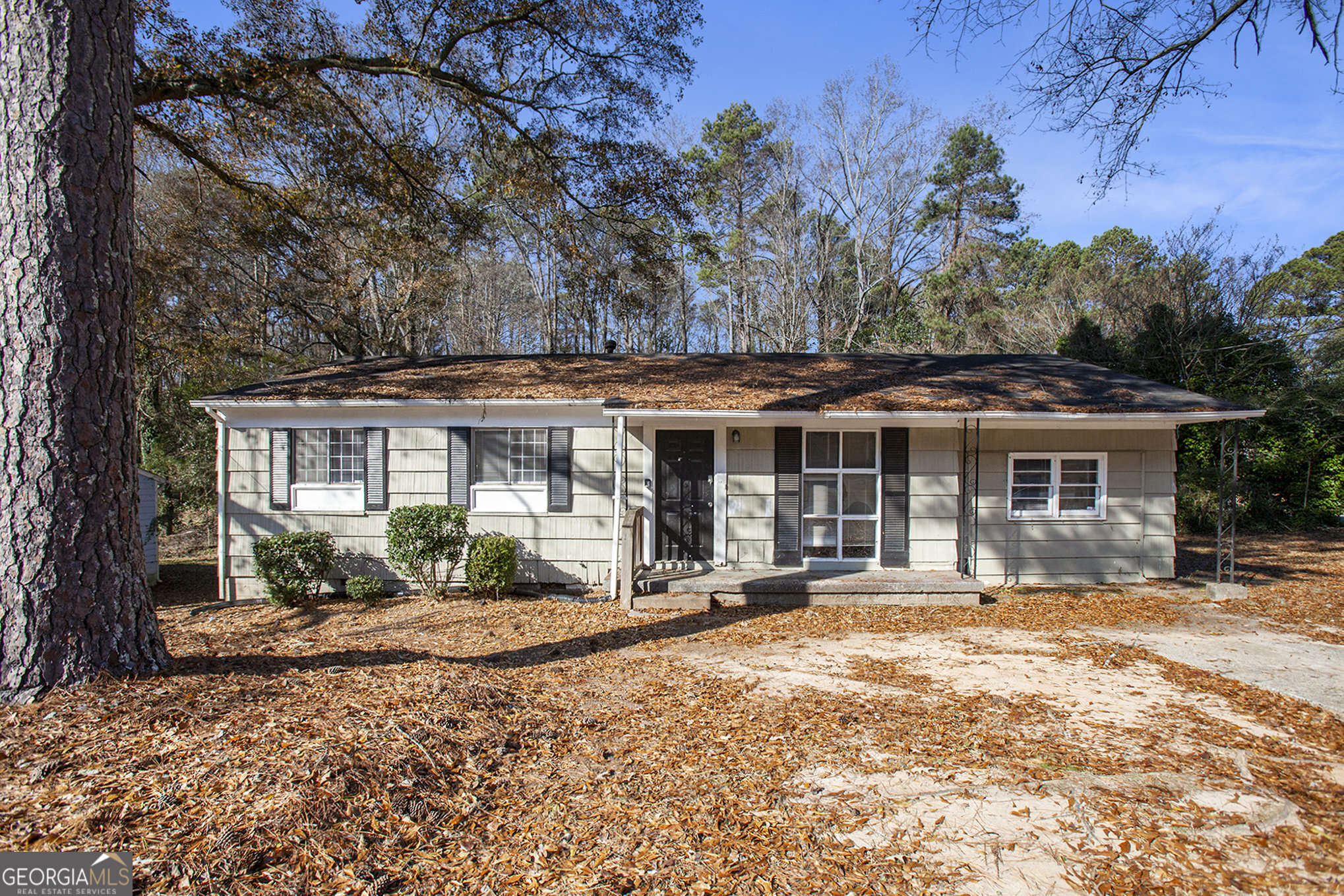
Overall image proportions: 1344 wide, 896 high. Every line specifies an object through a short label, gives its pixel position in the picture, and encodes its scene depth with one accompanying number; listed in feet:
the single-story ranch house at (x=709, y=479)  29.68
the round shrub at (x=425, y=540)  27.73
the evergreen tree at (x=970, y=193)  82.58
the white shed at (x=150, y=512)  36.45
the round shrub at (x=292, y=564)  27.96
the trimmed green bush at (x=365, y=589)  29.22
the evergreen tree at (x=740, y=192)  75.61
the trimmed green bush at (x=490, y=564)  28.07
